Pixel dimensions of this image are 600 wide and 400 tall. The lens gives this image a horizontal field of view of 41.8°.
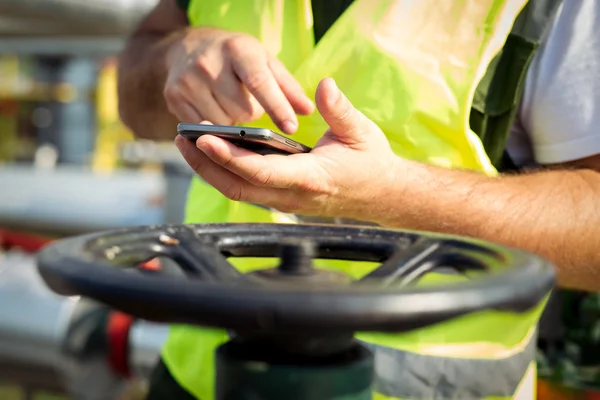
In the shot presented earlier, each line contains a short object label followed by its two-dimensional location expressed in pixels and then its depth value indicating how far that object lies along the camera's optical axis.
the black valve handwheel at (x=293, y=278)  0.48
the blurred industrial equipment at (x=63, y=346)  2.57
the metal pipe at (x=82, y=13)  4.68
